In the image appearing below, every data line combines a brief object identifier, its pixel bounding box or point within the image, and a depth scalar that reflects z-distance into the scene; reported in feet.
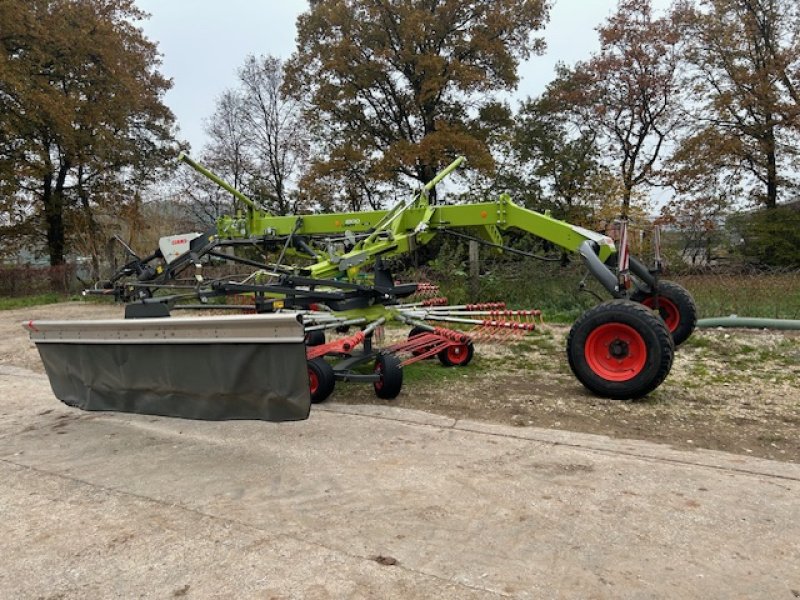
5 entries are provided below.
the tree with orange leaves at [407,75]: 70.49
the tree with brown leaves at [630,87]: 72.95
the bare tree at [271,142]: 87.30
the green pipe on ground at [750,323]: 23.81
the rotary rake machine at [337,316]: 11.70
